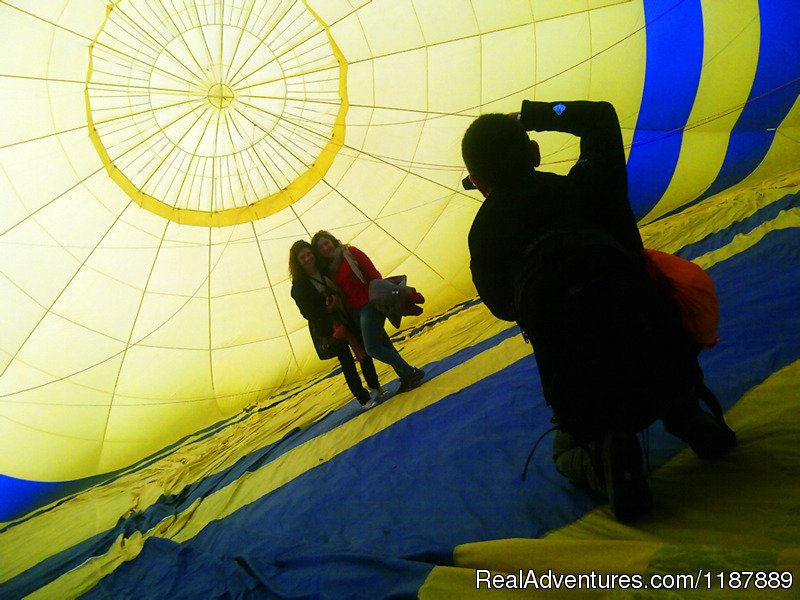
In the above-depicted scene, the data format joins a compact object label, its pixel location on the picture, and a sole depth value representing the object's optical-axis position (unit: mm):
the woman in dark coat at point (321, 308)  3146
